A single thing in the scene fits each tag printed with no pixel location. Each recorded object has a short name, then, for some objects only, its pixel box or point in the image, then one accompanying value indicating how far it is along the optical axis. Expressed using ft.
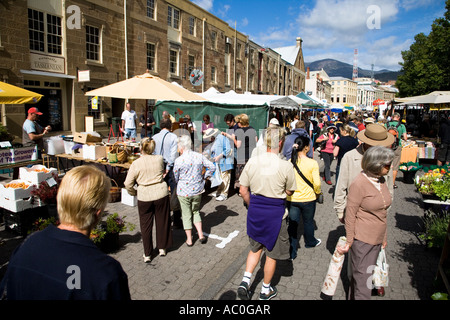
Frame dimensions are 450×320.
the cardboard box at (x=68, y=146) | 27.78
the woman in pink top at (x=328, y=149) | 28.45
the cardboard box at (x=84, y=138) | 26.73
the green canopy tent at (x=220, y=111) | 36.96
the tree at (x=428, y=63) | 79.36
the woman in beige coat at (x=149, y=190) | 14.09
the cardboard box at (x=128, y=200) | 22.47
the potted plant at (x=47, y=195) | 16.80
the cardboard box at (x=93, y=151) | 25.94
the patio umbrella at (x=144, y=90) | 21.25
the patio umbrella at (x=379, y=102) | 115.05
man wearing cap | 25.14
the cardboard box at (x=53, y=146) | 27.71
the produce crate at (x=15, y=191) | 16.29
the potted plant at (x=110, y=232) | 14.79
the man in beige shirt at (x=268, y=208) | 10.91
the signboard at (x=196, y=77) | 61.32
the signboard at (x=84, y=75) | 49.44
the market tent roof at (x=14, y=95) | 20.22
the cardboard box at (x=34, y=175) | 18.76
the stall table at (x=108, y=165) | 24.52
